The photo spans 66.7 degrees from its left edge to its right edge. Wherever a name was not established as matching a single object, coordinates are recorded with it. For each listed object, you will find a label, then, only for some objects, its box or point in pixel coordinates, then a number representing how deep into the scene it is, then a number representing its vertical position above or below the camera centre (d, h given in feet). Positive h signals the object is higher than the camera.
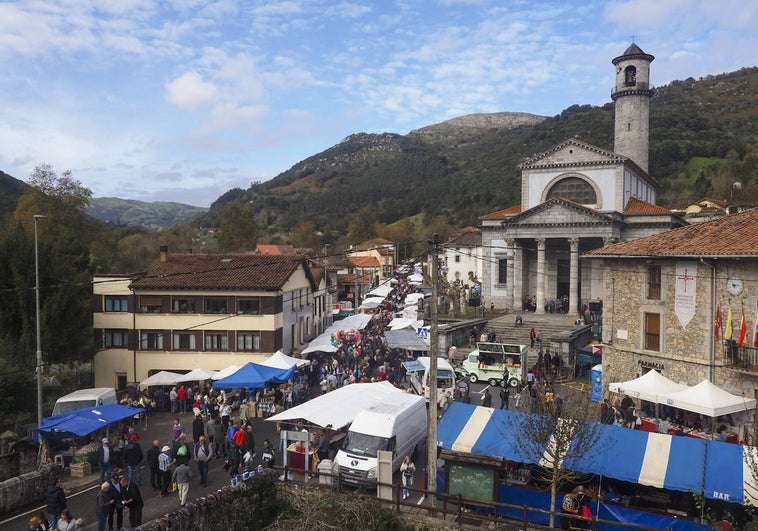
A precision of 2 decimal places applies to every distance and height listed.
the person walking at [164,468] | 49.73 -19.26
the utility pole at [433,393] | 45.01 -11.36
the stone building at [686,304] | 68.39 -6.90
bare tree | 41.68 -14.27
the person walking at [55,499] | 41.70 -18.32
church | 142.82 +6.99
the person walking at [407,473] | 48.34 -18.98
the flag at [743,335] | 67.67 -9.93
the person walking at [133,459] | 49.73 -18.35
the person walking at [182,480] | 46.29 -18.68
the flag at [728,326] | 69.10 -9.08
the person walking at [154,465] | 50.60 -19.18
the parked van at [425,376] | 81.46 -18.88
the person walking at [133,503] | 42.01 -18.66
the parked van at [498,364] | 93.86 -18.87
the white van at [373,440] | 50.39 -17.51
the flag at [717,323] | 70.28 -8.84
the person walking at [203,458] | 51.65 -18.91
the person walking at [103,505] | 41.06 -18.37
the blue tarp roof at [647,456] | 39.65 -15.51
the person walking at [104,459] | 53.16 -19.60
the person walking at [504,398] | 71.13 -18.84
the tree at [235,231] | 282.15 +8.83
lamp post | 64.24 -15.27
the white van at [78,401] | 71.61 -19.26
